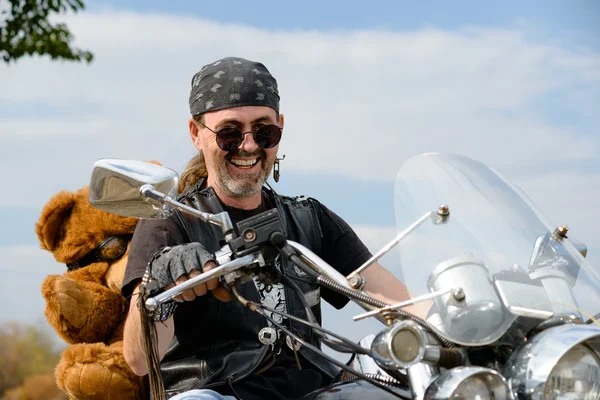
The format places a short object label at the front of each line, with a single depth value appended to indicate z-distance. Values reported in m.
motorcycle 1.50
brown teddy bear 3.12
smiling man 2.46
